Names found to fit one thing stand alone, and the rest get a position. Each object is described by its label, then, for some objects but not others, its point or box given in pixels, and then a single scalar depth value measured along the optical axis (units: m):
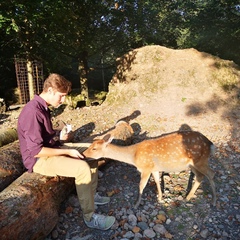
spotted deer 4.02
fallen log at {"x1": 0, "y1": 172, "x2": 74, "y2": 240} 2.84
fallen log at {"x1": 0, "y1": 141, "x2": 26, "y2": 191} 3.96
